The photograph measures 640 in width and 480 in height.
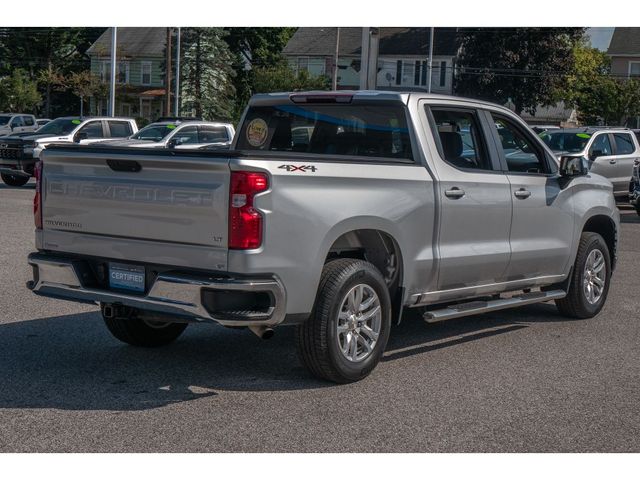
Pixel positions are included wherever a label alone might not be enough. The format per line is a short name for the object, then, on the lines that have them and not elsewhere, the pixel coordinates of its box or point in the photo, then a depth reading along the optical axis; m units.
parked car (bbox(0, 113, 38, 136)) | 45.03
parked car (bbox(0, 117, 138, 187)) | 25.86
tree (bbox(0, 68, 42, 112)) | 73.69
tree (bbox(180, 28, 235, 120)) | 70.62
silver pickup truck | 6.22
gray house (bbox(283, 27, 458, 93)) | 78.00
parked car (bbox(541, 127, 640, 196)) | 23.02
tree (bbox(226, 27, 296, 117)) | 86.19
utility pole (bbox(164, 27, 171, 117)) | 56.81
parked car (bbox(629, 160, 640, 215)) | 22.09
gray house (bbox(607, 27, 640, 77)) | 78.19
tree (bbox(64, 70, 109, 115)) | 70.38
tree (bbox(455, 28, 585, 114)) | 68.44
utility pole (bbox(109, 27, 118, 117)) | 41.40
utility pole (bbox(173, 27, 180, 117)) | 59.28
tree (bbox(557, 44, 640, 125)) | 68.50
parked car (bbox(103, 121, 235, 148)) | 25.86
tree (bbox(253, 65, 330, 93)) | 68.56
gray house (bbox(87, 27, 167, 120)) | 83.19
